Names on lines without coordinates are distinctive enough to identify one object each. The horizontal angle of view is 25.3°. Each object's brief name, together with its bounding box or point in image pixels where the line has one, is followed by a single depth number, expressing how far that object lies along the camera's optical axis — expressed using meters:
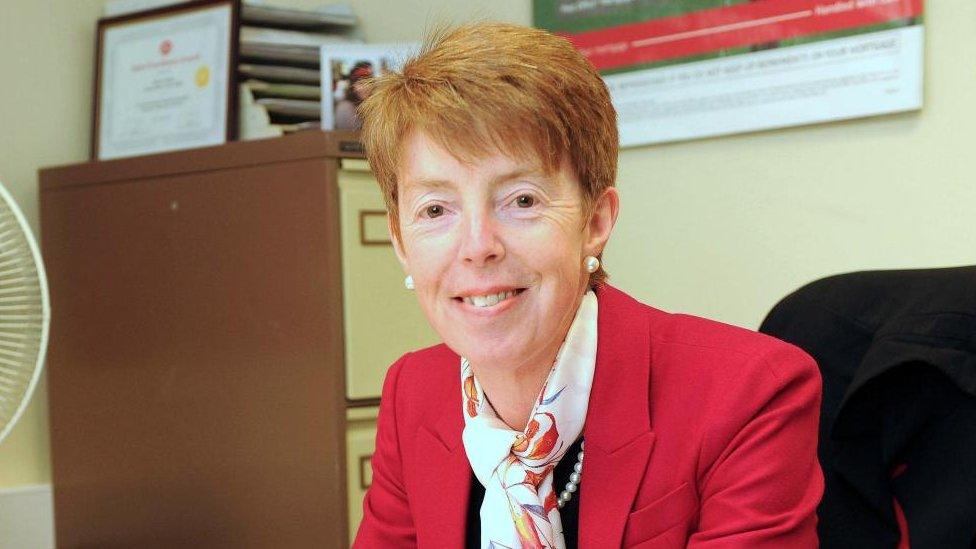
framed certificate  2.55
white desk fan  2.22
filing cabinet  2.26
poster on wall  2.14
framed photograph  2.47
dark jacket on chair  1.64
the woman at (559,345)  1.65
